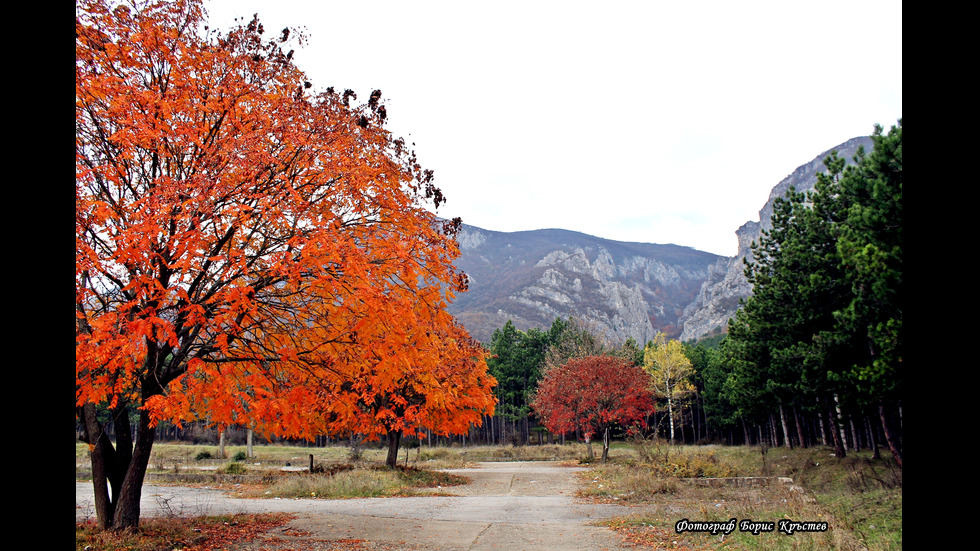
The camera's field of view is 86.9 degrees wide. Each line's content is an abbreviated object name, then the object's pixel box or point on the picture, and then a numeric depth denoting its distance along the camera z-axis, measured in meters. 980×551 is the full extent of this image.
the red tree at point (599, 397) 29.67
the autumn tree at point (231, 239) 6.43
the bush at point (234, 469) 23.59
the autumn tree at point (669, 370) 48.19
